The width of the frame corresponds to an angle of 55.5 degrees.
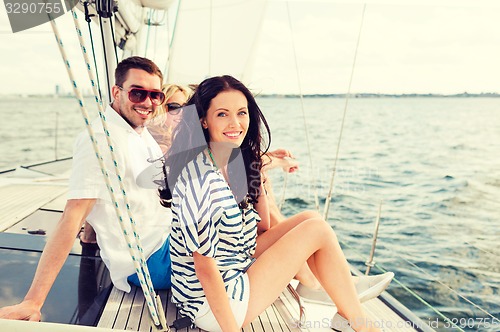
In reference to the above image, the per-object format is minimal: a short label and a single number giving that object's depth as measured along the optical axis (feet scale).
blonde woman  7.91
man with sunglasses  5.21
